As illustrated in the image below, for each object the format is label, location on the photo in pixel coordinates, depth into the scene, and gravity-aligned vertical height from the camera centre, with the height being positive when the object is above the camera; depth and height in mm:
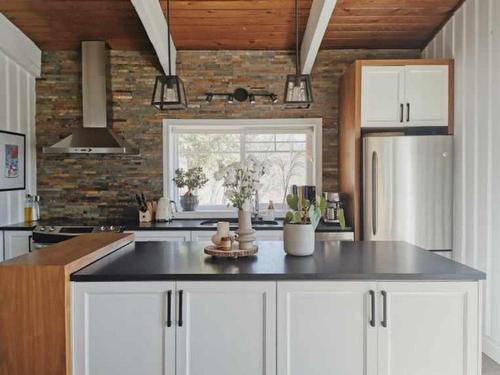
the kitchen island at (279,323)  1899 -656
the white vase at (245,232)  2354 -279
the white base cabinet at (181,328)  1901 -681
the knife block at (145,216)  4207 -339
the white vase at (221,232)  2379 -283
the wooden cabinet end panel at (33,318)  1781 -598
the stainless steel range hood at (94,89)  4219 +993
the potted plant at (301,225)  2270 -228
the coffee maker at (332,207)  4078 -224
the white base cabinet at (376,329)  1899 -679
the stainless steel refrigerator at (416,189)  3582 -34
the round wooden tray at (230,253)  2246 -382
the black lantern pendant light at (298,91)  2498 +581
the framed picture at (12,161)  3930 +232
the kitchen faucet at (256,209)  4281 -264
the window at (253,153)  4602 +352
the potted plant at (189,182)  4496 +26
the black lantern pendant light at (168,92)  2521 +576
